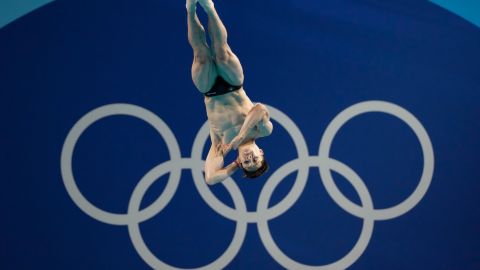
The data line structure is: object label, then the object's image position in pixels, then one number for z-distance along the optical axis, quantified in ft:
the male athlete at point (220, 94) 41.19
